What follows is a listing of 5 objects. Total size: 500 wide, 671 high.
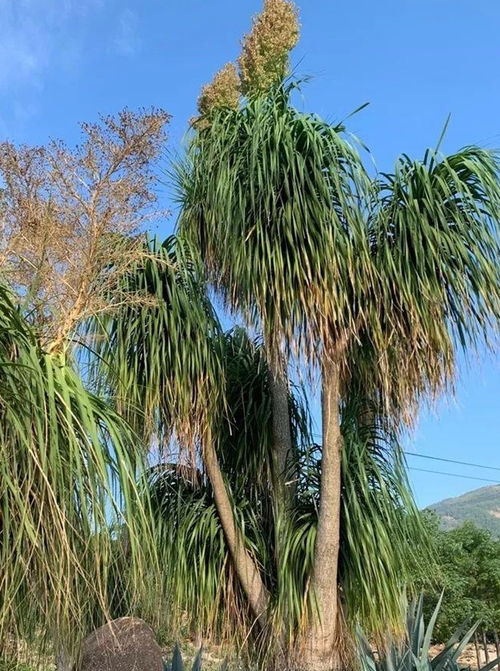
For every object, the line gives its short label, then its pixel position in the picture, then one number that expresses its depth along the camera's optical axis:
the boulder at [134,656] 6.00
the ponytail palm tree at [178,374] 4.33
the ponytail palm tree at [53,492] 2.12
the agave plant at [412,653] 3.89
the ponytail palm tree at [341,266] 4.12
